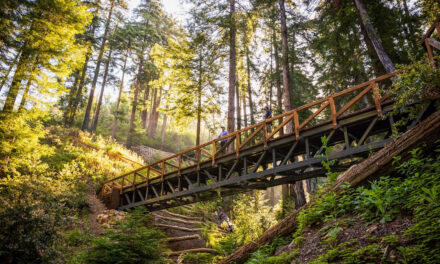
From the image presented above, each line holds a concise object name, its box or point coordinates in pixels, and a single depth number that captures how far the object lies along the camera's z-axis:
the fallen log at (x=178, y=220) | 12.69
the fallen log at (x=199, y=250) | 9.50
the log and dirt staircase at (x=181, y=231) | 10.55
